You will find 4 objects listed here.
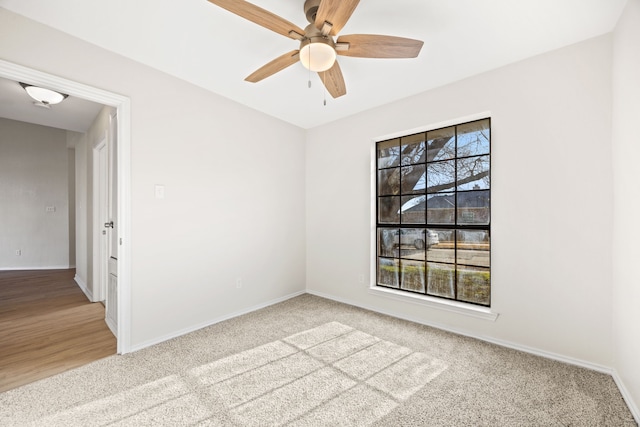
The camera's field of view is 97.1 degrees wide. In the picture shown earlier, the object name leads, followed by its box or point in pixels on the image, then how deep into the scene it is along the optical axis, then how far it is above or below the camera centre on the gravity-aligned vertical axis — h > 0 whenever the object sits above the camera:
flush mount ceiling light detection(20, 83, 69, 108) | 2.69 +1.17
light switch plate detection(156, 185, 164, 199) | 2.58 +0.20
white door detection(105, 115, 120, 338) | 2.84 -0.28
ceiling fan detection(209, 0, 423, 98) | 1.50 +1.07
